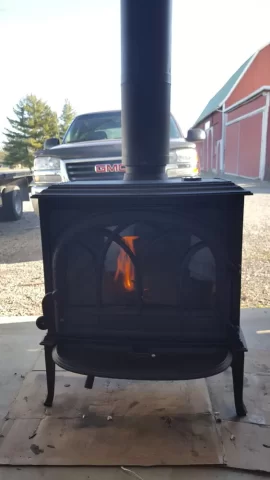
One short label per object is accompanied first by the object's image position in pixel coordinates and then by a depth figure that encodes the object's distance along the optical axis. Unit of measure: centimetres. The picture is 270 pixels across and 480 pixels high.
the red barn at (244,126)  1339
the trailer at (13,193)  671
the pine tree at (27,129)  3300
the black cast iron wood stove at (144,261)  154
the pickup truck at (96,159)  376
